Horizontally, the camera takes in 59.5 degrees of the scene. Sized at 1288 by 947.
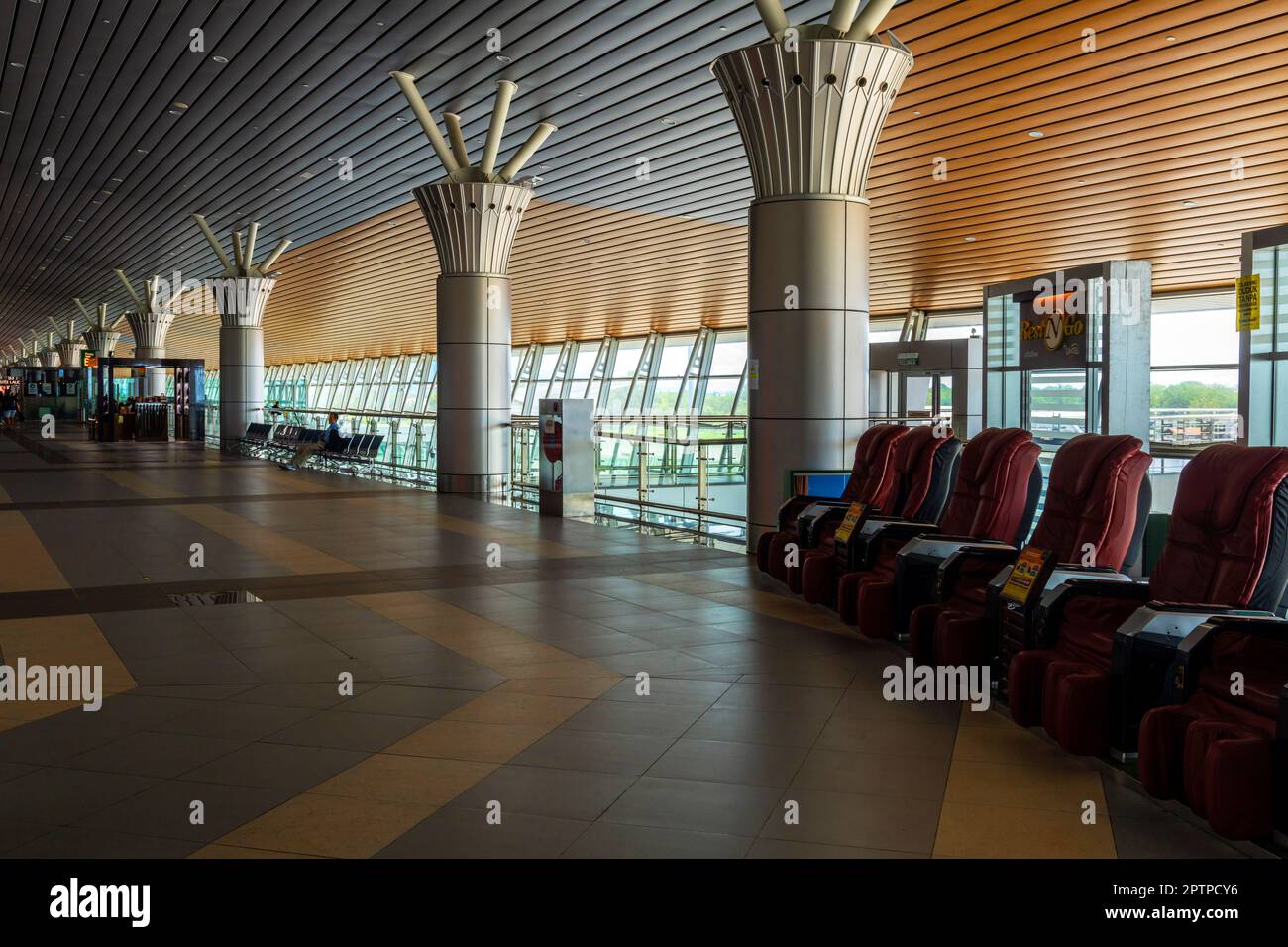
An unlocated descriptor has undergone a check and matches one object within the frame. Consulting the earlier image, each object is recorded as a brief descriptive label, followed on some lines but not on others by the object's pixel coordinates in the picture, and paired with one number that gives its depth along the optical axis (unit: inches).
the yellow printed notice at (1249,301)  285.1
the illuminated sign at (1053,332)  371.2
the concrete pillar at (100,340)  1540.4
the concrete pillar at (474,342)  571.5
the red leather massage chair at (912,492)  266.7
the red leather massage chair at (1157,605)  147.2
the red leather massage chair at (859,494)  289.3
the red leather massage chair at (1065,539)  188.7
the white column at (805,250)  331.3
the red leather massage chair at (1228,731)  125.6
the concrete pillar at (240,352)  979.3
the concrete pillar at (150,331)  1347.2
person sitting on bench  819.4
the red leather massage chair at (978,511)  230.1
